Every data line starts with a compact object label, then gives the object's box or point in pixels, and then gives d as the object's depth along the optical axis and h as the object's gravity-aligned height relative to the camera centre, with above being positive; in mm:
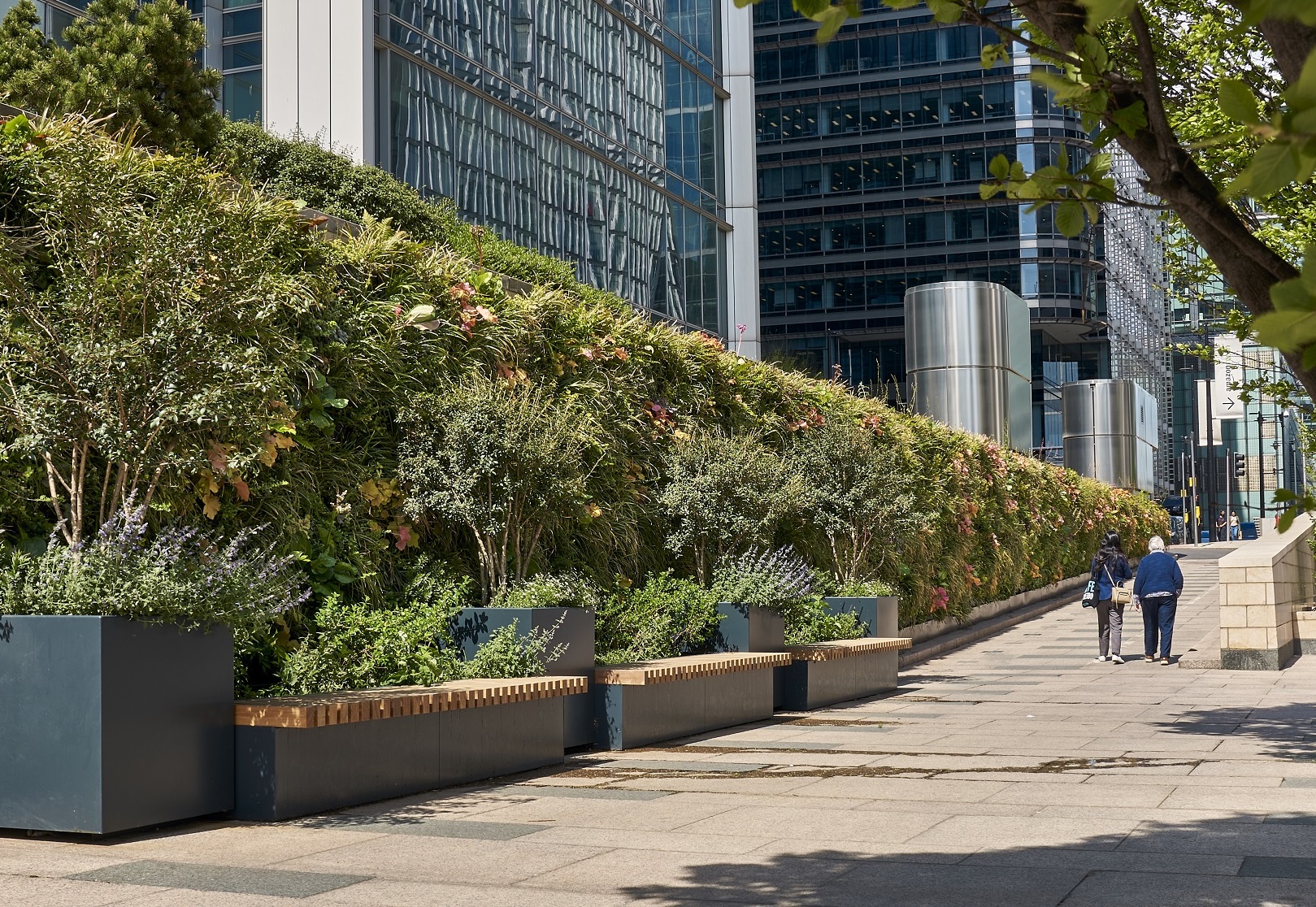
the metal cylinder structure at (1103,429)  53500 +3711
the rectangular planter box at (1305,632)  18969 -1473
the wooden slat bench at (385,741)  6707 -1091
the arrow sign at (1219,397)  75531 +7188
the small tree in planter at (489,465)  9391 +469
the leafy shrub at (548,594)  9453 -410
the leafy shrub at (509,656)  8938 -774
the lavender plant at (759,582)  12383 -459
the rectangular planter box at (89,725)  5992 -798
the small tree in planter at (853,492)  15695 +423
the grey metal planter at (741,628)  12258 -854
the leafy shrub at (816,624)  14211 -989
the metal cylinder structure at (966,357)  33406 +4081
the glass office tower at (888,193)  73375 +18700
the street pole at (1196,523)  82125 +109
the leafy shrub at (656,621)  11320 -735
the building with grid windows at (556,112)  25500 +9020
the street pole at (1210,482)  65494 +2338
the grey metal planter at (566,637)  9164 -684
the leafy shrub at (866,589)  15938 -685
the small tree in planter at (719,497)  12539 +314
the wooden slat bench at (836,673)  13070 -1400
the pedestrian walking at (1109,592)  18312 -858
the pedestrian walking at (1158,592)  17734 -849
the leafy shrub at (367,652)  7773 -670
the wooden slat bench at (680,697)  9875 -1248
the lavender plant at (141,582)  6223 -192
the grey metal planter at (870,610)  15406 -880
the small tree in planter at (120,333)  6555 +993
